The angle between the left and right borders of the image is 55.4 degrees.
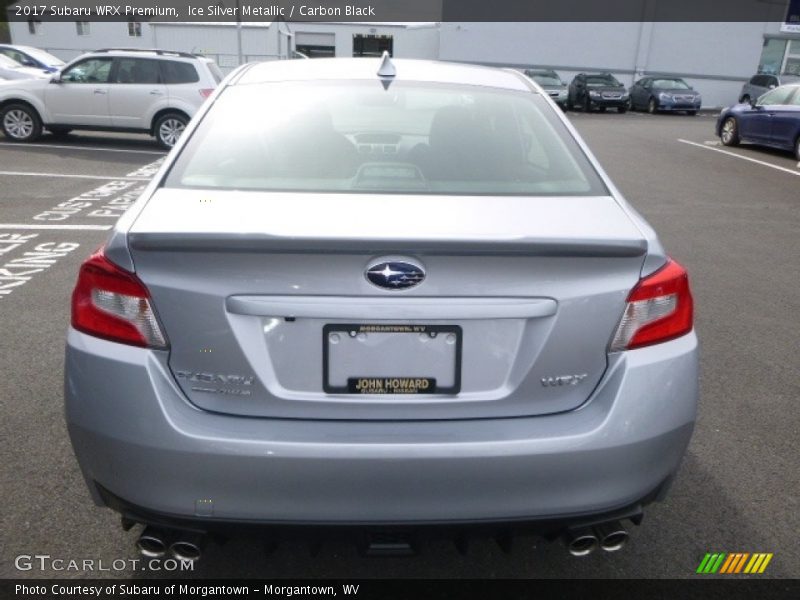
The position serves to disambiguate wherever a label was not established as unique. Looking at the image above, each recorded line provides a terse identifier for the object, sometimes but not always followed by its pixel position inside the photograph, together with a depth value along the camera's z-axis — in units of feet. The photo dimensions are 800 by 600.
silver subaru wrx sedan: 6.43
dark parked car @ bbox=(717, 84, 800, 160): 48.88
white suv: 45.11
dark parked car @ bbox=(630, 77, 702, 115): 95.04
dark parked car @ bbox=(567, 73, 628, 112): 93.09
